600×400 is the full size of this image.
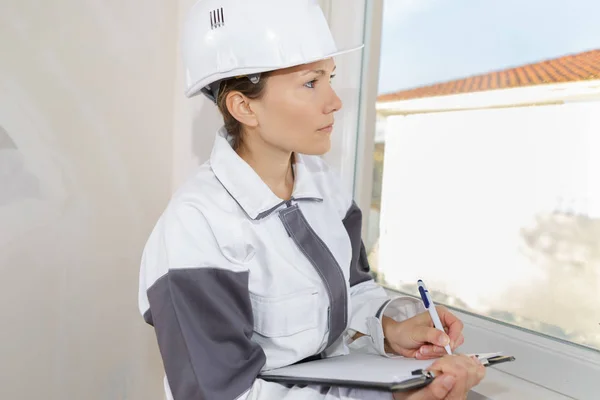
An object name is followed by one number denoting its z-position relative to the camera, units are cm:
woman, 73
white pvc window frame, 83
